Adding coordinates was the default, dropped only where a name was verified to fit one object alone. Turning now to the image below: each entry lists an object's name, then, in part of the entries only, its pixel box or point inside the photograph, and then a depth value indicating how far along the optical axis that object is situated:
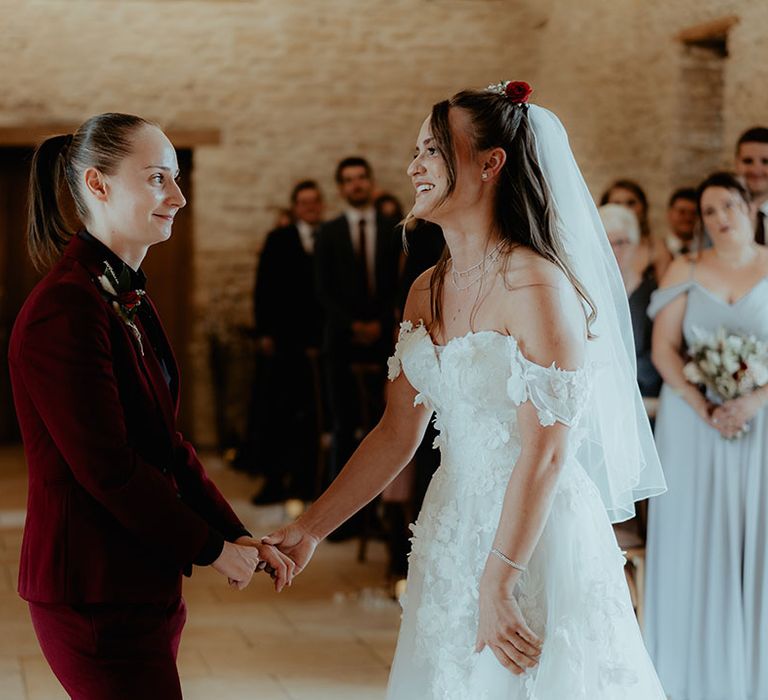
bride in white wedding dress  2.12
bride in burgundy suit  1.92
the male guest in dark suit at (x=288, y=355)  7.52
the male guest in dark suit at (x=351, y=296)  6.49
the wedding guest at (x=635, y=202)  5.89
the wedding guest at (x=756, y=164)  4.95
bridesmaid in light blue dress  4.05
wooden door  10.18
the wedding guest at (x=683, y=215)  6.53
